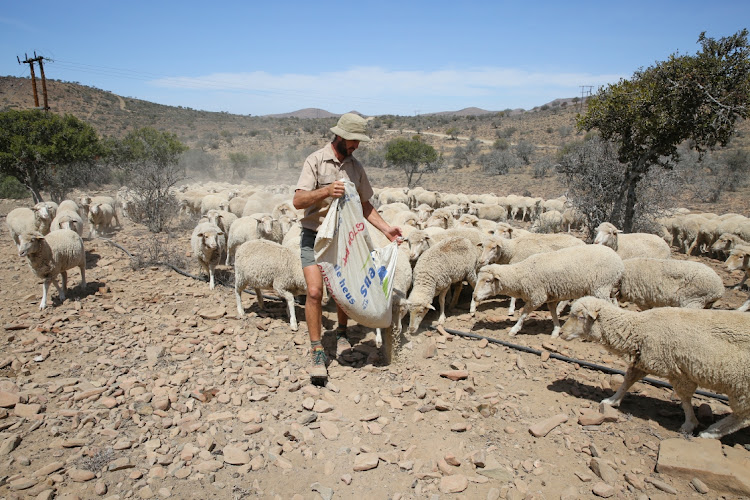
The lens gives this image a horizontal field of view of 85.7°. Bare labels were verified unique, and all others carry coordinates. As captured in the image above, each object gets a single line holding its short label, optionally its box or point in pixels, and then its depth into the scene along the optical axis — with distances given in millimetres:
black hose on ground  4257
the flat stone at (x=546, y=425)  3603
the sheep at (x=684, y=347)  3436
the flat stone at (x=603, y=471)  3098
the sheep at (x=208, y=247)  7324
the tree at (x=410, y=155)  29281
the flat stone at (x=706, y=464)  2973
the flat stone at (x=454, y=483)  3012
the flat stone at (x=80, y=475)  2975
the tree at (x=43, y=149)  15094
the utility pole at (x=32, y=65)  24548
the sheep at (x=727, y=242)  9130
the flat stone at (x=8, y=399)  3713
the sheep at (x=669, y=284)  5516
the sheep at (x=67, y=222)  9111
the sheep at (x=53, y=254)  6570
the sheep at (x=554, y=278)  5906
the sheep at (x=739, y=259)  7508
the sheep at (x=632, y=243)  7469
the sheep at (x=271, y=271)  6070
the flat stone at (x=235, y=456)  3238
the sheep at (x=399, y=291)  4805
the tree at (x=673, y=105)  8438
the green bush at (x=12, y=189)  19391
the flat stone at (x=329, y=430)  3559
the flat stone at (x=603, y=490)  2965
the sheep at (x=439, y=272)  5953
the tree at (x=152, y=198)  12430
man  4090
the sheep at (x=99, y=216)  11883
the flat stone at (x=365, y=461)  3211
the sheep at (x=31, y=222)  9828
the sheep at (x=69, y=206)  11188
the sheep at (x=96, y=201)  12681
